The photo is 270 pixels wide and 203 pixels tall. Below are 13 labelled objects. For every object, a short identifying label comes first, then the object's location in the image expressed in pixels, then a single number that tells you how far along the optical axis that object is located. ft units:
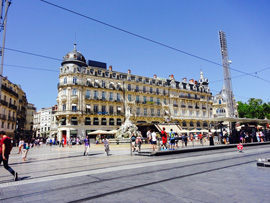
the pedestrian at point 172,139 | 51.46
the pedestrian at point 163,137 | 49.49
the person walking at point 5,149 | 21.38
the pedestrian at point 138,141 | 51.53
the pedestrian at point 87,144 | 51.21
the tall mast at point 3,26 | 38.81
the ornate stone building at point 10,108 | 120.88
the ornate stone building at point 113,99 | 148.15
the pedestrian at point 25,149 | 42.83
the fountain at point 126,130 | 91.84
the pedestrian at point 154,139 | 49.20
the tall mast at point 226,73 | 102.12
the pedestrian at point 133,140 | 52.60
